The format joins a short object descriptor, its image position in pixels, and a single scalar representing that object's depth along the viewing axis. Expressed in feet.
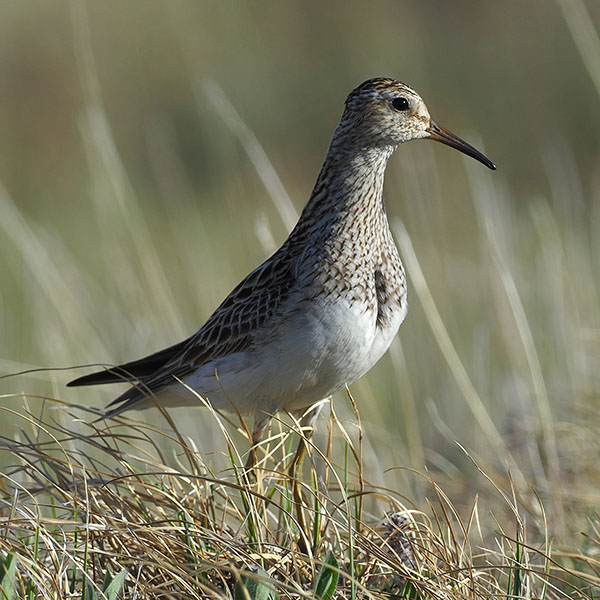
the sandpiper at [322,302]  23.32
